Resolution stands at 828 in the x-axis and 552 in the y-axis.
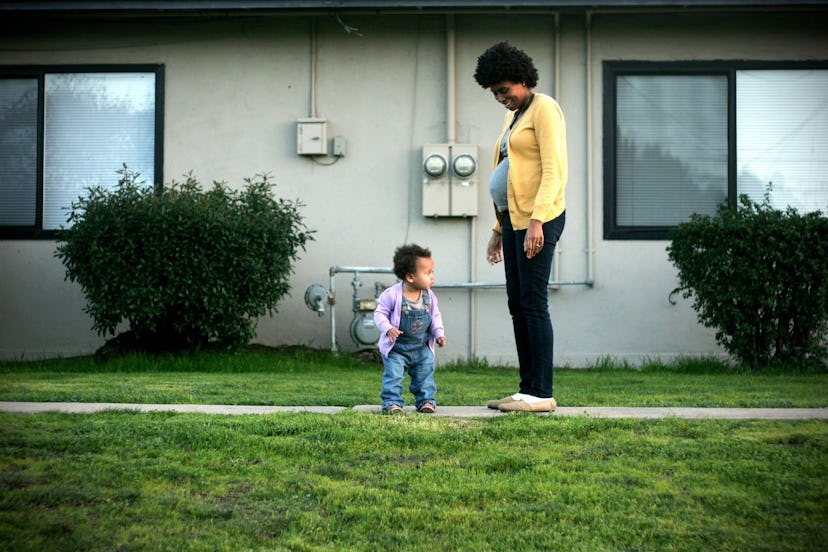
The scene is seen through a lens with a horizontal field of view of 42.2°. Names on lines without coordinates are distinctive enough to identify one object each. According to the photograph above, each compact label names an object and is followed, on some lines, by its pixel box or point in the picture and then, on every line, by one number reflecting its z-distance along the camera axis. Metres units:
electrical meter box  10.62
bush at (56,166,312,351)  9.46
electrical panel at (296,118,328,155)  10.70
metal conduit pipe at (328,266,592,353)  10.52
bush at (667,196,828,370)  9.30
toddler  5.87
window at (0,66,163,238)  11.03
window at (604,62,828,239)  10.74
